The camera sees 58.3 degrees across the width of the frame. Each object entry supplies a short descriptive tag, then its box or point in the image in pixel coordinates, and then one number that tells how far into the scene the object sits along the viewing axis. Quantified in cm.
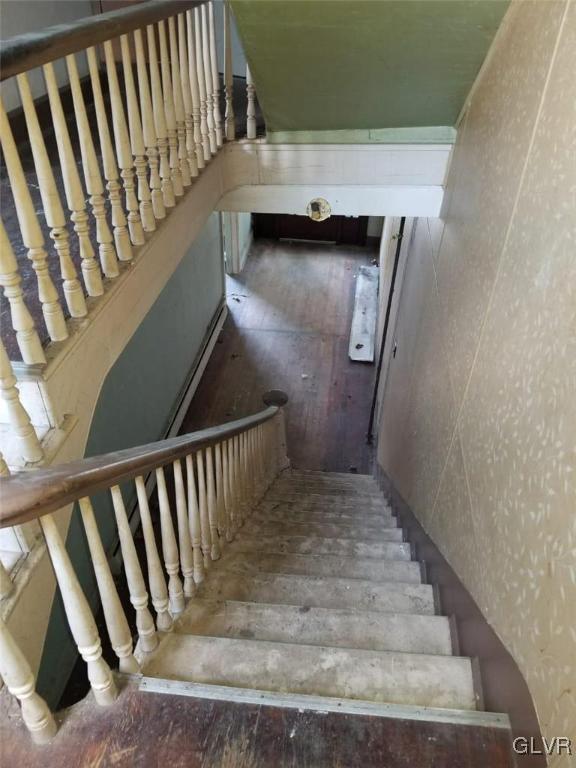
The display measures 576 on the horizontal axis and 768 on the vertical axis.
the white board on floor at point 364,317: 629
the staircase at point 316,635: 131
